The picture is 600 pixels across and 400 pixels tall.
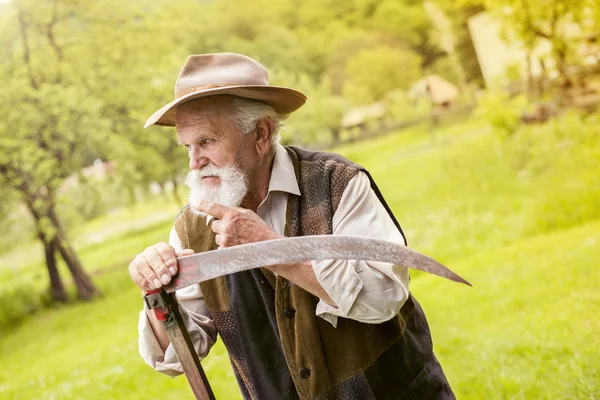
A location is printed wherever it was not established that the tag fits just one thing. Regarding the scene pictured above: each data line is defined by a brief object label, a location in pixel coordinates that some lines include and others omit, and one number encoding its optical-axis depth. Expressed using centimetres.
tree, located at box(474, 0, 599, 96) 825
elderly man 165
